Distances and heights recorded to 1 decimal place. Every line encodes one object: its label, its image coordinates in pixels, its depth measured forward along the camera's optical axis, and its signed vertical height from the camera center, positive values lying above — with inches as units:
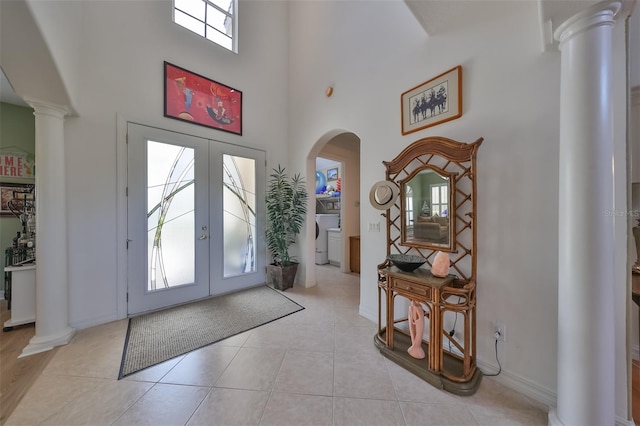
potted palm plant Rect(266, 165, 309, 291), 136.1 -6.2
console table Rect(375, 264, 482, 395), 60.5 -38.5
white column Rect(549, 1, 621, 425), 44.3 -1.7
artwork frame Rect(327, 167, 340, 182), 238.5 +42.5
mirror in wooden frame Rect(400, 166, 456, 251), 72.9 +1.2
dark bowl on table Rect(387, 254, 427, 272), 72.3 -16.4
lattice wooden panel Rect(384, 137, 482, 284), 65.6 +10.7
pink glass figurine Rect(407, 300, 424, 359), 69.9 -36.8
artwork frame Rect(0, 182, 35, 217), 122.3 +11.1
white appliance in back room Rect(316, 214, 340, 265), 216.4 -28.7
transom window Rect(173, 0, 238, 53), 122.3 +115.2
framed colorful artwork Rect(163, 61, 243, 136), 113.1 +62.5
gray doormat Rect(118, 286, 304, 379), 75.5 -47.8
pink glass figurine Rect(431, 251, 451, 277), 66.1 -15.9
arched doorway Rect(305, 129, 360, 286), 170.2 +26.5
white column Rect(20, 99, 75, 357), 78.2 -5.0
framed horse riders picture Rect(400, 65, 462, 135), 73.2 +39.9
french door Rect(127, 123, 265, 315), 104.1 -2.3
